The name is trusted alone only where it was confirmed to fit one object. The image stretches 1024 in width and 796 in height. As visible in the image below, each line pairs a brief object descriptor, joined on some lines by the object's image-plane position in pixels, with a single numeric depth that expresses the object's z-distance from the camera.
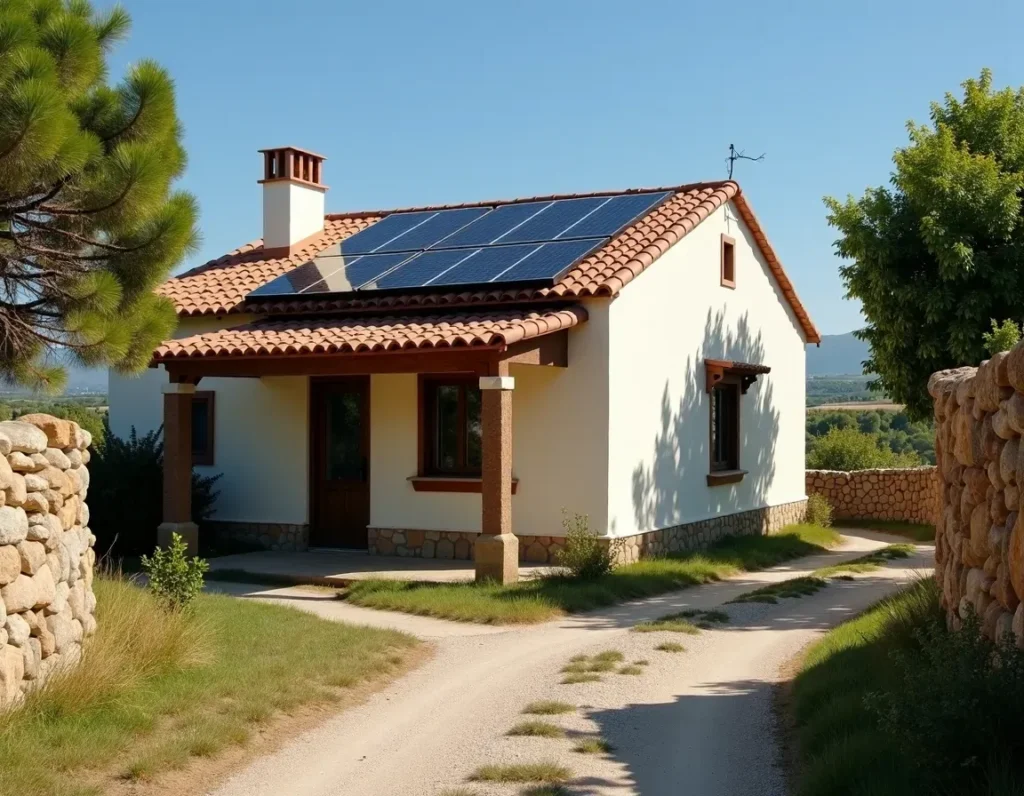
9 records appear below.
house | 14.29
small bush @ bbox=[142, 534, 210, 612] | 9.30
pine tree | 8.91
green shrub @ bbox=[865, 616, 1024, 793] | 4.74
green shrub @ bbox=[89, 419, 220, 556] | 15.79
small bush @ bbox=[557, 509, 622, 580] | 13.28
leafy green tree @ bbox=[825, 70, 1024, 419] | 14.96
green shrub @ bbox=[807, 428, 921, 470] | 28.39
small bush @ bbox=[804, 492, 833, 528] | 22.06
